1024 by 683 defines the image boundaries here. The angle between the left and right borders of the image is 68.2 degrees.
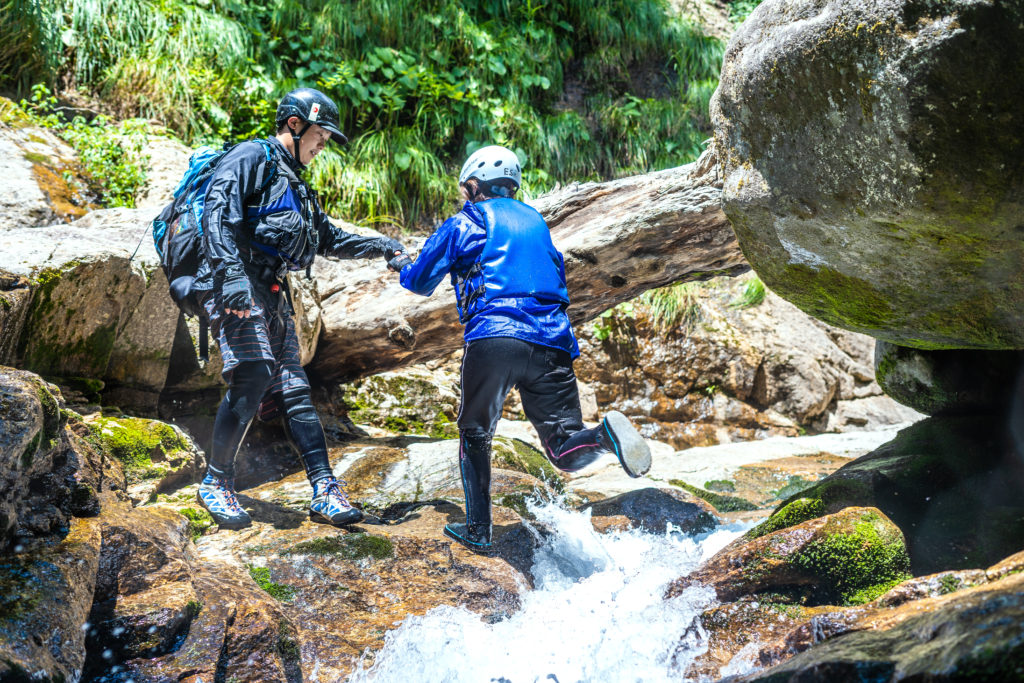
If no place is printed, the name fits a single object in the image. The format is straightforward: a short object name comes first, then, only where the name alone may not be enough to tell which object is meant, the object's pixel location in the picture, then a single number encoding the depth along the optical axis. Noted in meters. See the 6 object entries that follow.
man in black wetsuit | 3.85
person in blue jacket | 3.74
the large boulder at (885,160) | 2.56
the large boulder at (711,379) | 8.59
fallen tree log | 5.04
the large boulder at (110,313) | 4.14
